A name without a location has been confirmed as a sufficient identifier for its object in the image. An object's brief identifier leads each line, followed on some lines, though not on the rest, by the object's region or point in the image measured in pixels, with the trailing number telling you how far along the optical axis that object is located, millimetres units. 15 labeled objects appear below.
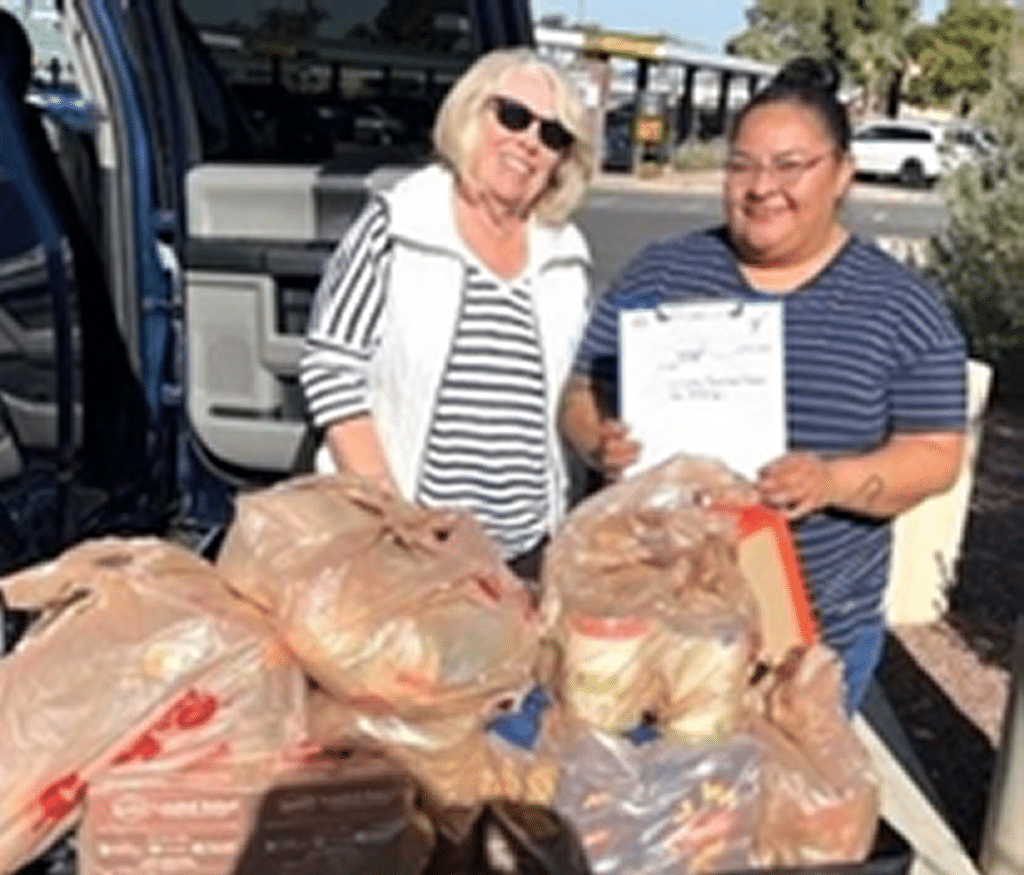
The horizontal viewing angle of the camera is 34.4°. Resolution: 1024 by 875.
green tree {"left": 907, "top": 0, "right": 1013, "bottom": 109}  48750
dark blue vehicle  3998
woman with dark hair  2730
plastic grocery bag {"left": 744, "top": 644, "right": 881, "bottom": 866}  2162
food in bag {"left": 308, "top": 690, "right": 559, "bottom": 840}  2125
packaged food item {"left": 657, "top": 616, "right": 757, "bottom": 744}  2141
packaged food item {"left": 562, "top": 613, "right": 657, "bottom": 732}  2139
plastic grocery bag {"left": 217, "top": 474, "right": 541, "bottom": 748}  2131
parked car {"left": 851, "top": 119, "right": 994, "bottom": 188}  39844
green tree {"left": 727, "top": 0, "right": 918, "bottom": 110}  50178
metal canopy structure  40438
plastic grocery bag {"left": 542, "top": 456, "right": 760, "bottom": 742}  2145
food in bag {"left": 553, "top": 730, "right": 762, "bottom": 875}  2084
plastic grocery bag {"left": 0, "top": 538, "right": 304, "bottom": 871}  2076
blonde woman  3021
